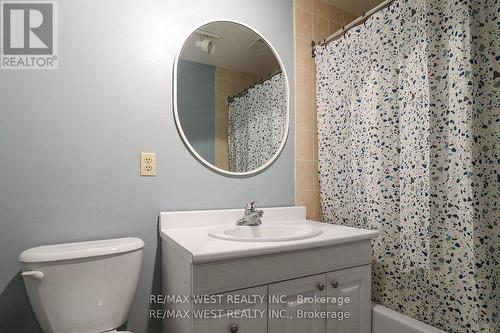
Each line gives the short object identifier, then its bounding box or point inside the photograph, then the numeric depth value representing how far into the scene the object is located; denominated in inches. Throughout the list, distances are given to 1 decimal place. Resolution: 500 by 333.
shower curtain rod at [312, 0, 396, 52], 55.9
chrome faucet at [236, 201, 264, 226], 57.4
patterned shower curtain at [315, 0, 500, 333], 41.2
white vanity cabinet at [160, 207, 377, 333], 37.5
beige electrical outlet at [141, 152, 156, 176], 53.0
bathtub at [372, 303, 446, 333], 47.7
